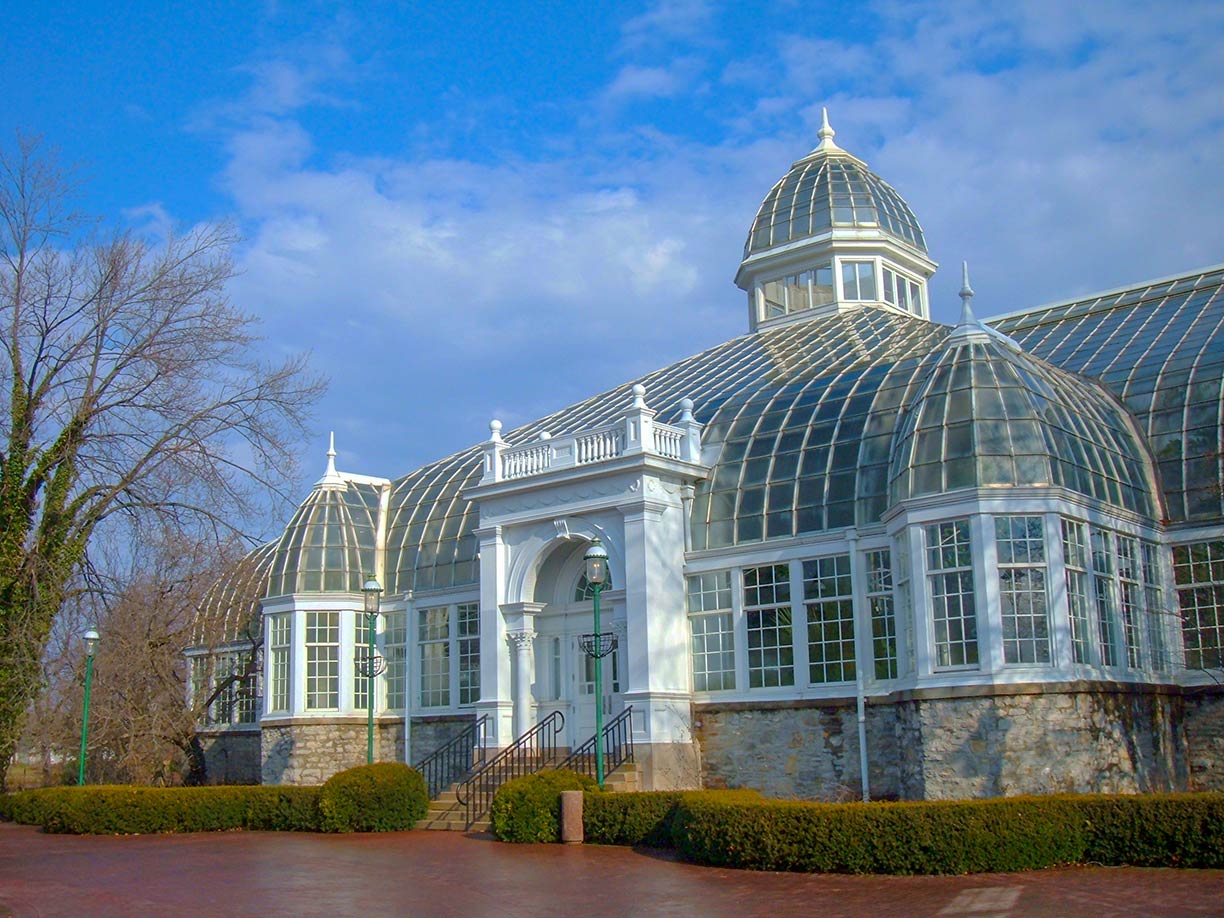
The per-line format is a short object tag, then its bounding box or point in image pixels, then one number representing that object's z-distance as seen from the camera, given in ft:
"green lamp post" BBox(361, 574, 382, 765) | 74.43
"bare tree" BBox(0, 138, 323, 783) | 83.92
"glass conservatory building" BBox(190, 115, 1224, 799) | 61.77
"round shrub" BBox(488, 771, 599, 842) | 60.18
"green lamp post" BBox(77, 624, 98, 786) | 84.02
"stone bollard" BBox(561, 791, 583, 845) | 59.36
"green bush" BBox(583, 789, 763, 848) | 56.75
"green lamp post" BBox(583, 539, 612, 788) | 62.85
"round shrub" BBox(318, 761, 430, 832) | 69.46
